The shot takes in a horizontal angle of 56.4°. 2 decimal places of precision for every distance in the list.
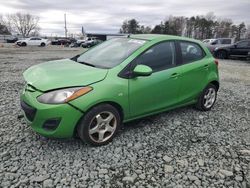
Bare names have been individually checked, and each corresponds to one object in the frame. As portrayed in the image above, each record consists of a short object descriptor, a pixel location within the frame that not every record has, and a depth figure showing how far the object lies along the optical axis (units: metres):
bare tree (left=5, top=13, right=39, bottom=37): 93.62
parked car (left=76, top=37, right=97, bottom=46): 41.14
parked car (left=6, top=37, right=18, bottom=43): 47.38
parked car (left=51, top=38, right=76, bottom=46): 46.21
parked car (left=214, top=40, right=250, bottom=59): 16.19
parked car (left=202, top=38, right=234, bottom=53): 18.22
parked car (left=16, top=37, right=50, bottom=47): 34.96
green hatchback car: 2.95
